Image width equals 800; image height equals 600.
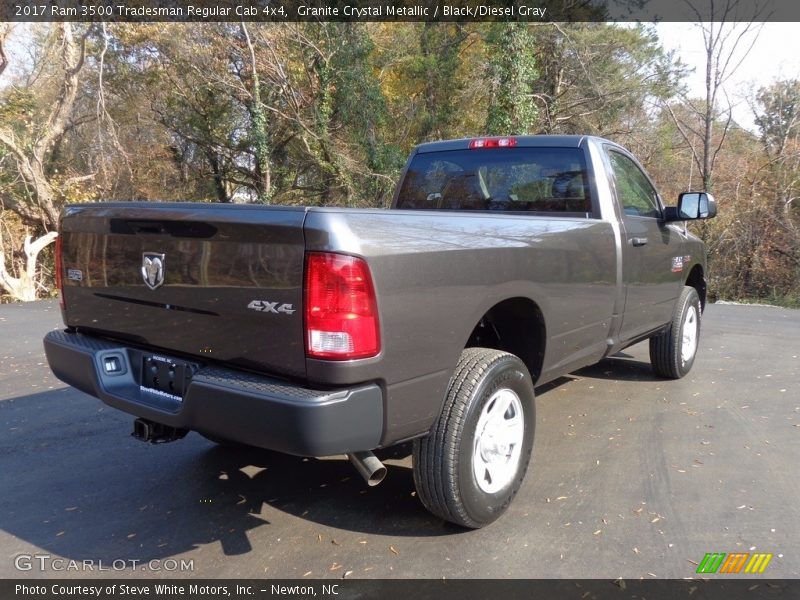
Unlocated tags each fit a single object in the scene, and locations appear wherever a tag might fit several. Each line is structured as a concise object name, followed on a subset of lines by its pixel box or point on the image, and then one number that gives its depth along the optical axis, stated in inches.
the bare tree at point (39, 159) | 649.6
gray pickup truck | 93.4
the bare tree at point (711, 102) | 725.9
